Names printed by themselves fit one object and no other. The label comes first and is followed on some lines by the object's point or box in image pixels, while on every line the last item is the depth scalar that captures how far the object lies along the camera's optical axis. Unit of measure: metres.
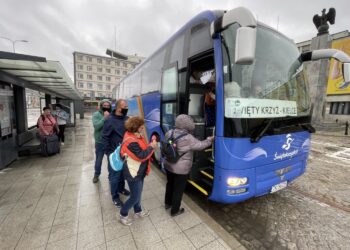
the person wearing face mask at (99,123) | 3.75
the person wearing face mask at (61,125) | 8.12
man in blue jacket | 2.99
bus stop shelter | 4.11
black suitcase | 5.72
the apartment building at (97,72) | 50.88
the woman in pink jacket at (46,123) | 5.76
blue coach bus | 2.29
